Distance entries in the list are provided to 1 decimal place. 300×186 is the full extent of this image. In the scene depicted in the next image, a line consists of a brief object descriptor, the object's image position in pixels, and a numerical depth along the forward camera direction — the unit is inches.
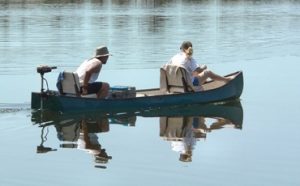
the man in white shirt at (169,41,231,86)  788.6
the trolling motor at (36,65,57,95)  731.4
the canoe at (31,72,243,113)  733.9
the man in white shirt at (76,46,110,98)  745.0
